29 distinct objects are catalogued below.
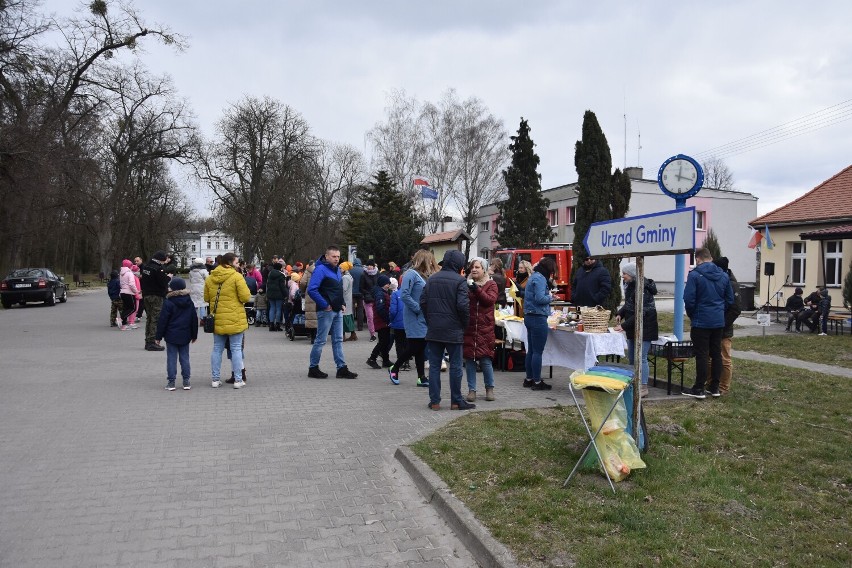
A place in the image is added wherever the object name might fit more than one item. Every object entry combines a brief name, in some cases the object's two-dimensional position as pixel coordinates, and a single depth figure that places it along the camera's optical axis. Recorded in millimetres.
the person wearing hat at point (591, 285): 10758
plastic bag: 5125
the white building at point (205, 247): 146500
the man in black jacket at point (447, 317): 7605
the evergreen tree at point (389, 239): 27828
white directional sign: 4781
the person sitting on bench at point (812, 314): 17703
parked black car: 27125
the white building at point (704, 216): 42594
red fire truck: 24047
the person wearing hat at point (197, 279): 16109
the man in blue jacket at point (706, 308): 8078
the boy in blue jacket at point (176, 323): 9086
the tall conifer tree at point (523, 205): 42688
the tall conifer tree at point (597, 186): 23703
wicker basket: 8827
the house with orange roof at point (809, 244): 23781
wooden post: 5254
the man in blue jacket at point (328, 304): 9539
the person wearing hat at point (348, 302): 14233
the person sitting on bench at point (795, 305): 18370
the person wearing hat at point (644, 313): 8352
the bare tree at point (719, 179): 69006
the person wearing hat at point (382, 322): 10781
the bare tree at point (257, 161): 44938
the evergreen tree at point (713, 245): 28875
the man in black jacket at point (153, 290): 13375
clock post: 10117
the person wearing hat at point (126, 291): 16250
